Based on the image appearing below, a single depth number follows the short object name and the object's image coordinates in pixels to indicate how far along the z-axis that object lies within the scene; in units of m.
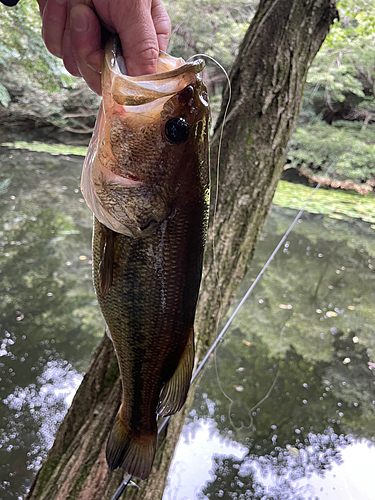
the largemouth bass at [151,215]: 0.29
